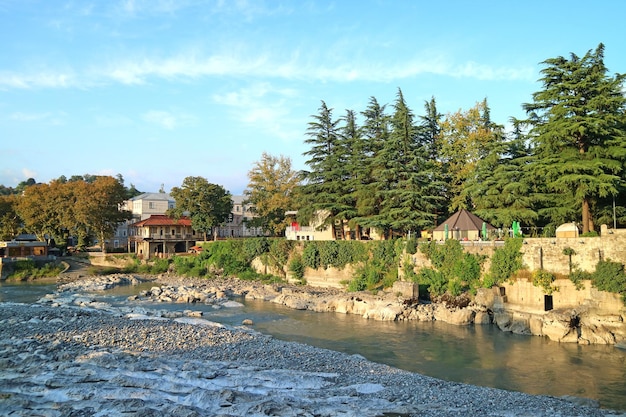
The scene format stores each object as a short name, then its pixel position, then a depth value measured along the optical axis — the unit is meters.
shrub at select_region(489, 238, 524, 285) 25.23
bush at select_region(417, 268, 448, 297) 28.12
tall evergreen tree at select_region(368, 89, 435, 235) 33.41
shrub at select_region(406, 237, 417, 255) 30.41
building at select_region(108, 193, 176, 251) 72.00
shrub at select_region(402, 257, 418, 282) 29.96
